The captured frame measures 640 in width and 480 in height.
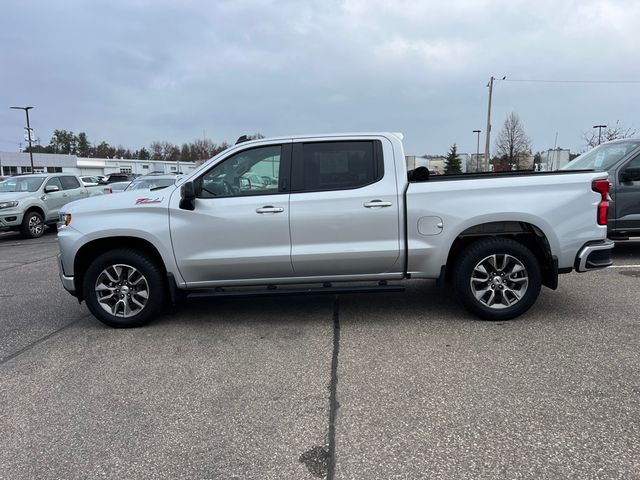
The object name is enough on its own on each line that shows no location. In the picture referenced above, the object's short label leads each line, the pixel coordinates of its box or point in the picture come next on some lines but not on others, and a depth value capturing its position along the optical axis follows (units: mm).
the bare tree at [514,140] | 44500
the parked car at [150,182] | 14147
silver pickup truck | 4840
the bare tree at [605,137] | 35250
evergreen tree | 50766
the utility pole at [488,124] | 36781
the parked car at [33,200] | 13164
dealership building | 77000
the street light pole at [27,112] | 41306
